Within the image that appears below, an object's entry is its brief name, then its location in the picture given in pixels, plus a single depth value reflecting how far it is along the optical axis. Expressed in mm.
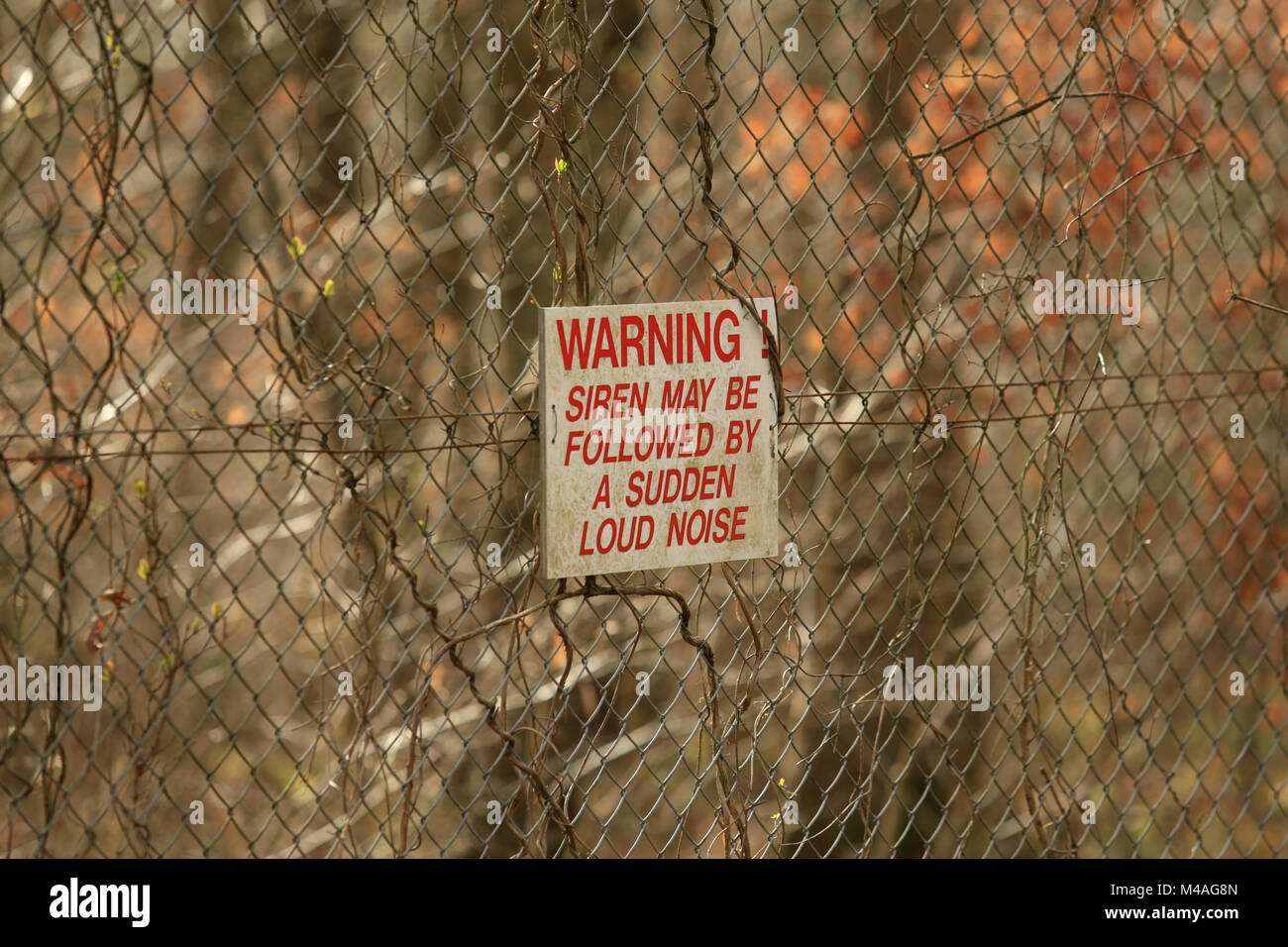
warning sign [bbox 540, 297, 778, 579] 4332
